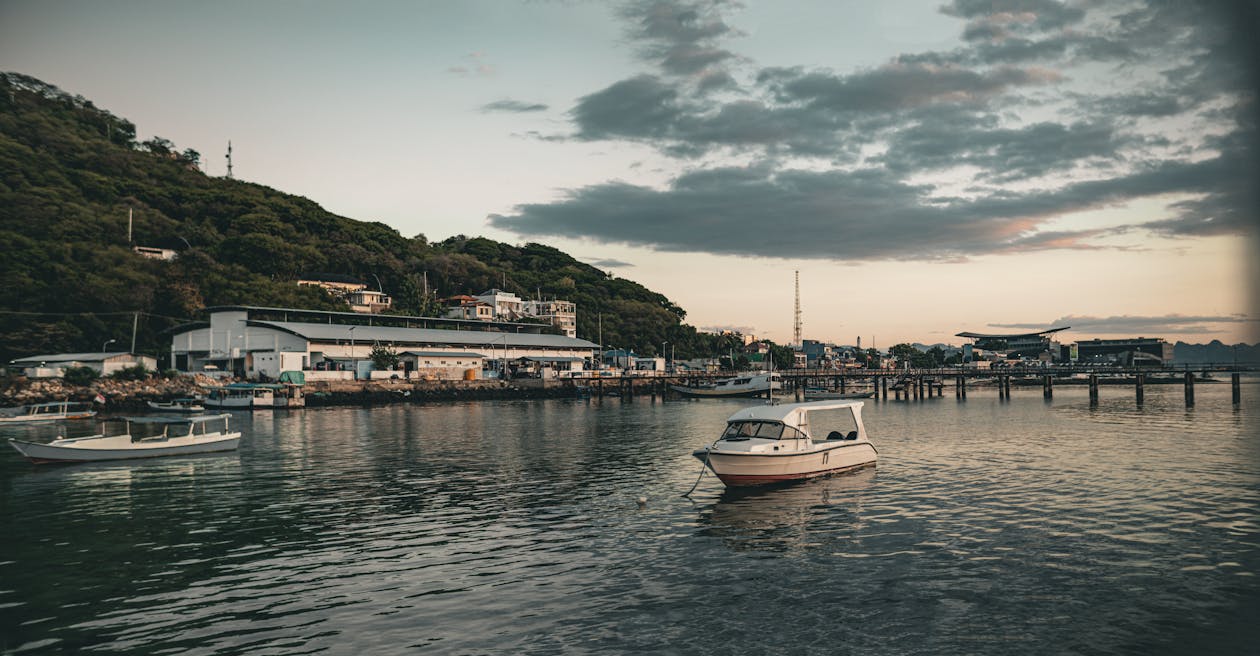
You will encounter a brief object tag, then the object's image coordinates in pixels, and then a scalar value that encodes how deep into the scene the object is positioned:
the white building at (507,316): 192.38
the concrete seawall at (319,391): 87.62
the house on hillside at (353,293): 167.38
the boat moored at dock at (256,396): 91.75
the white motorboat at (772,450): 32.34
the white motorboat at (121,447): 42.62
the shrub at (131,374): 99.06
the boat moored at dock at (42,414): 74.69
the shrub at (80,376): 92.38
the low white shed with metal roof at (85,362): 103.12
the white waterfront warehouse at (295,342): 115.31
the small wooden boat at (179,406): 83.44
